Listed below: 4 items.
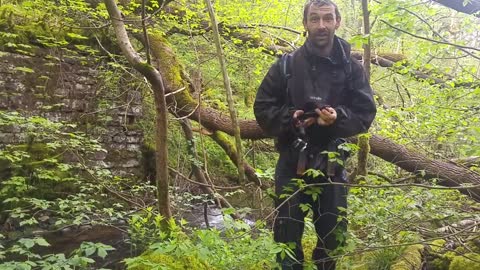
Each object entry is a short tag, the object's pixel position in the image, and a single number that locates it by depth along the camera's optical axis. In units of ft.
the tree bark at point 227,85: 13.14
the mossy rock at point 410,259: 10.19
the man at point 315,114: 8.17
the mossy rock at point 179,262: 9.59
